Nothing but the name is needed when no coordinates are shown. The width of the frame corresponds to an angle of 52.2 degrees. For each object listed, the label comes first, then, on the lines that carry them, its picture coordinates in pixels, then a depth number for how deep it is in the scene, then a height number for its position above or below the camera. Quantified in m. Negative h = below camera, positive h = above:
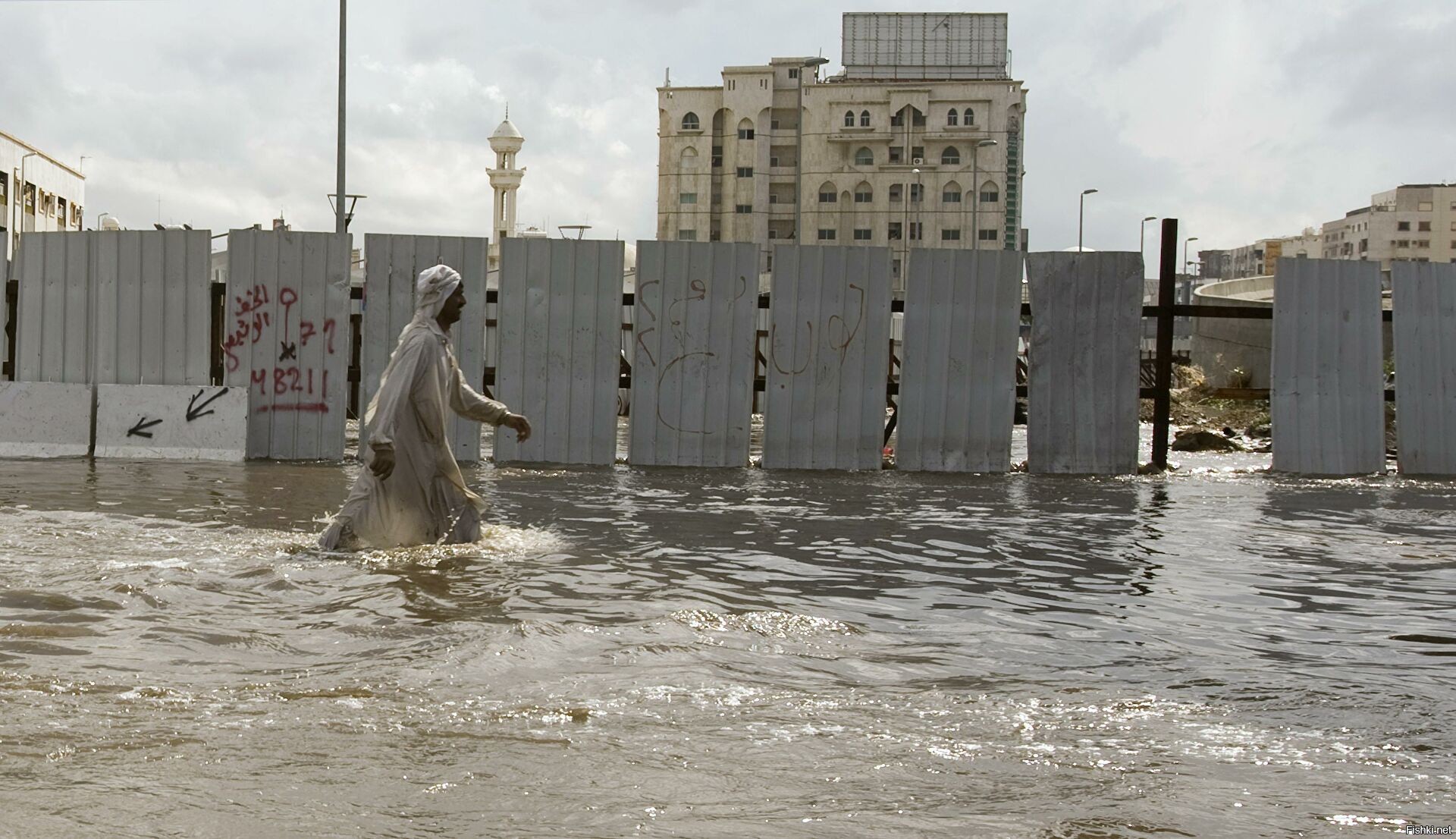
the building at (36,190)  81.44 +10.51
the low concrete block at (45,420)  14.21 -0.51
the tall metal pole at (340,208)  23.59 +2.64
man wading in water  8.30 -0.45
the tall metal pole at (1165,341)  14.80 +0.54
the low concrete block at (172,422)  14.05 -0.50
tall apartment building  104.56 +17.69
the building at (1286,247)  157.25 +17.14
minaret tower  101.56 +13.84
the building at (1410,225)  152.38 +18.46
